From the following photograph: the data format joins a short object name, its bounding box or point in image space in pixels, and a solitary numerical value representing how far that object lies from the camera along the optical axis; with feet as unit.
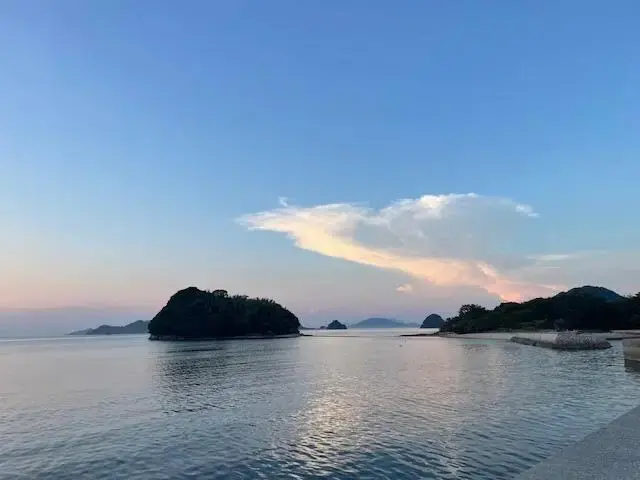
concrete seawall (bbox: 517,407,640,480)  41.11
